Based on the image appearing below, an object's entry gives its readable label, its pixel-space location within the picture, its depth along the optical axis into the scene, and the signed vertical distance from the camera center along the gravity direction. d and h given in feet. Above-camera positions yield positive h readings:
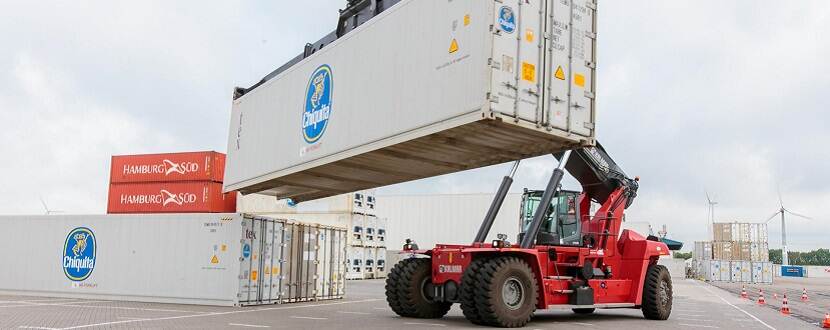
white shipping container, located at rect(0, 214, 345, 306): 52.44 -2.52
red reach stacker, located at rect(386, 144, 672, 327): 38.73 -1.49
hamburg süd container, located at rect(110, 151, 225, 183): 86.53 +8.28
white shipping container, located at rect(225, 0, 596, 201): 30.45 +7.61
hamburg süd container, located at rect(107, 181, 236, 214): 86.22 +4.19
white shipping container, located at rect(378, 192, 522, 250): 160.25 +5.32
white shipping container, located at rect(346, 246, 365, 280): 114.93 -4.70
